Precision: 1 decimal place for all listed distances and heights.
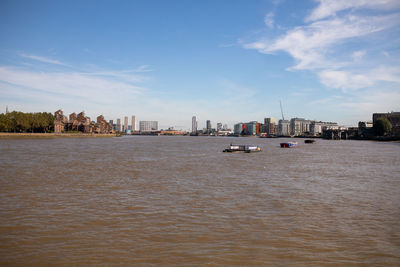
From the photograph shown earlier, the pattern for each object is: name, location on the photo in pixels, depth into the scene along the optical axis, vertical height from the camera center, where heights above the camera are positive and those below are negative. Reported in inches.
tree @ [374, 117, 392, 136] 7701.8 +224.1
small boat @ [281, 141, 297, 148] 3800.7 -150.9
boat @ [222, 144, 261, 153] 2623.0 -146.0
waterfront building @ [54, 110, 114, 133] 7084.6 +108.7
